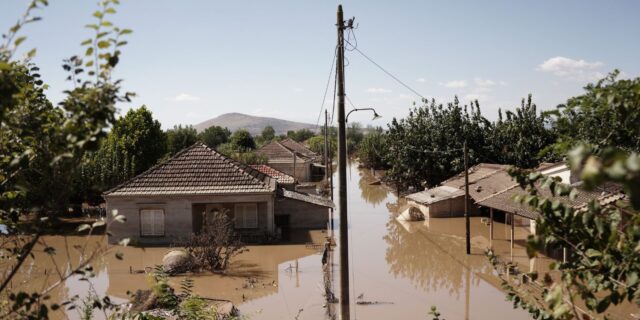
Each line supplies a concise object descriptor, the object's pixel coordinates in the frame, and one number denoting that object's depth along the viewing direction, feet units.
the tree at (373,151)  197.16
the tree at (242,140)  246.99
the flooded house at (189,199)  75.05
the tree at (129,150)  94.89
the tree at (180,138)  192.91
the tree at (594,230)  11.87
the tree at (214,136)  319.68
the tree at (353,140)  311.06
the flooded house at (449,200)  96.32
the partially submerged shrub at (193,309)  26.04
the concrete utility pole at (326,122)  109.35
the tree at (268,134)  404.51
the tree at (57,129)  11.17
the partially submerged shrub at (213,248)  61.62
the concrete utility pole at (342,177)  32.14
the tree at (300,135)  413.96
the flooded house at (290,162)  158.92
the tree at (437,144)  116.57
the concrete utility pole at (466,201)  65.82
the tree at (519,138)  112.57
